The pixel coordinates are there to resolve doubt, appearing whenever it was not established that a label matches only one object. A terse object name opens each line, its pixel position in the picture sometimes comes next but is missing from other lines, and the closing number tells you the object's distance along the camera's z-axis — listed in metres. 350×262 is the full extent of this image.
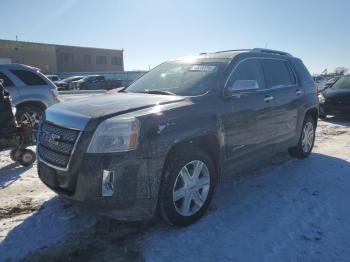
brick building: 55.34
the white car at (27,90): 8.75
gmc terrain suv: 3.24
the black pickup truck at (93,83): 34.97
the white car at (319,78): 32.47
